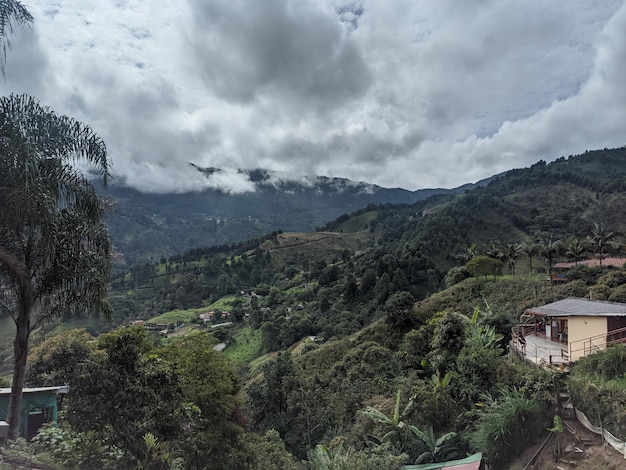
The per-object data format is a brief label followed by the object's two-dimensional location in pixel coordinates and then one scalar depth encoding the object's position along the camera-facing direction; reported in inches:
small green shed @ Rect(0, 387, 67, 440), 477.1
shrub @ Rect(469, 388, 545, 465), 491.5
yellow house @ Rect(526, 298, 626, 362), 608.4
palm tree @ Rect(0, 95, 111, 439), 286.8
